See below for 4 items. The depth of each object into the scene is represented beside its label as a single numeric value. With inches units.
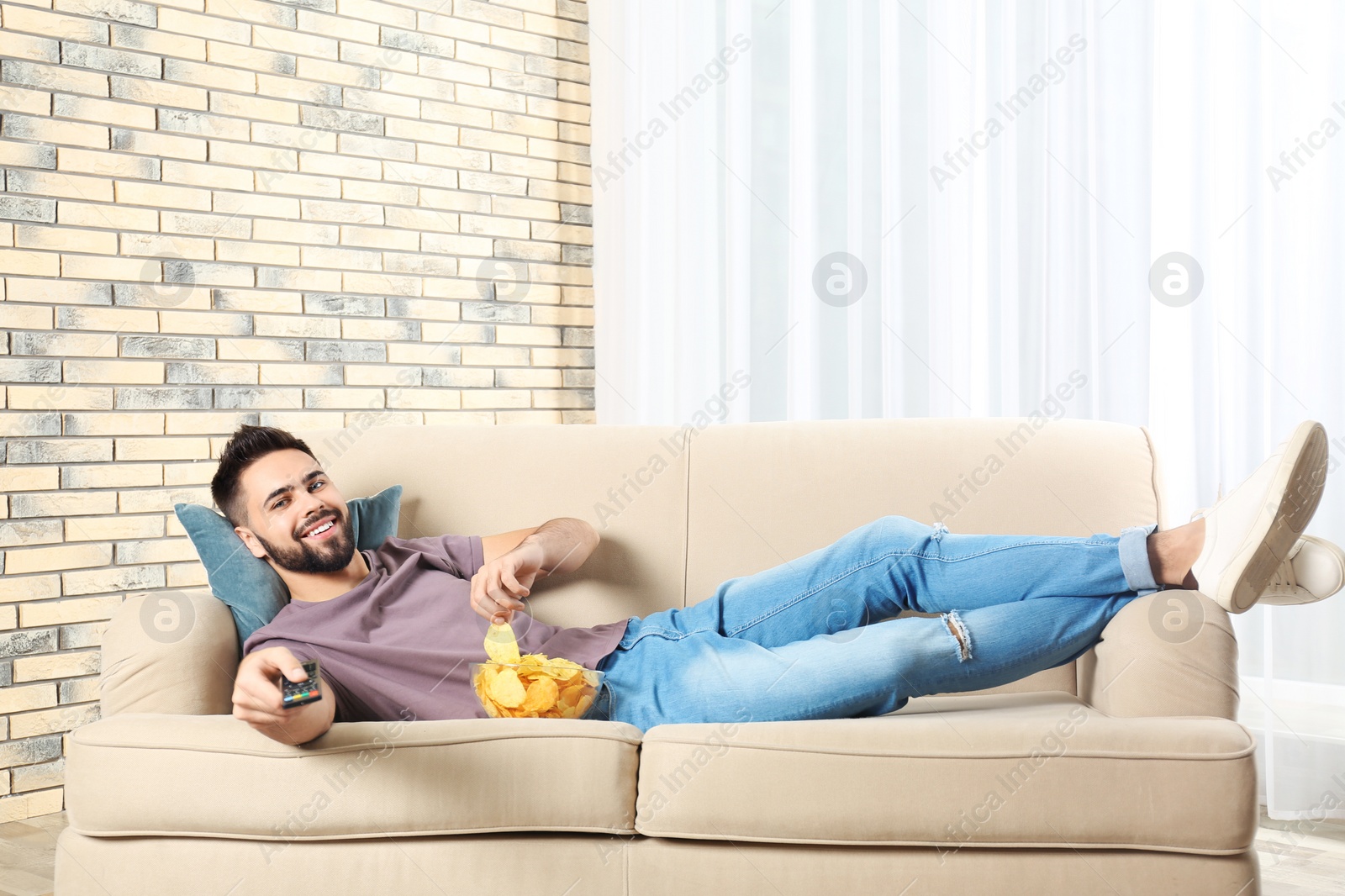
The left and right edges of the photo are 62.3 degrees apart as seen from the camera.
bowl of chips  62.9
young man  59.7
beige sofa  56.5
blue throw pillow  73.7
